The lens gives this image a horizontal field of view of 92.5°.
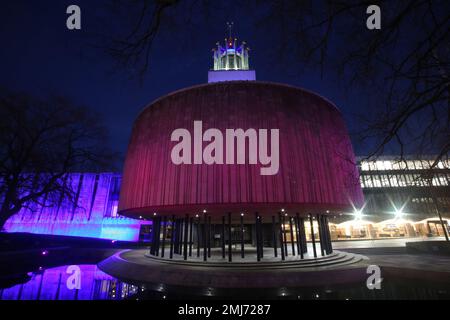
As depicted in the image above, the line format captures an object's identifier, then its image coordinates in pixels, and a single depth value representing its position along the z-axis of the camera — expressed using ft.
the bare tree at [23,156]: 46.52
